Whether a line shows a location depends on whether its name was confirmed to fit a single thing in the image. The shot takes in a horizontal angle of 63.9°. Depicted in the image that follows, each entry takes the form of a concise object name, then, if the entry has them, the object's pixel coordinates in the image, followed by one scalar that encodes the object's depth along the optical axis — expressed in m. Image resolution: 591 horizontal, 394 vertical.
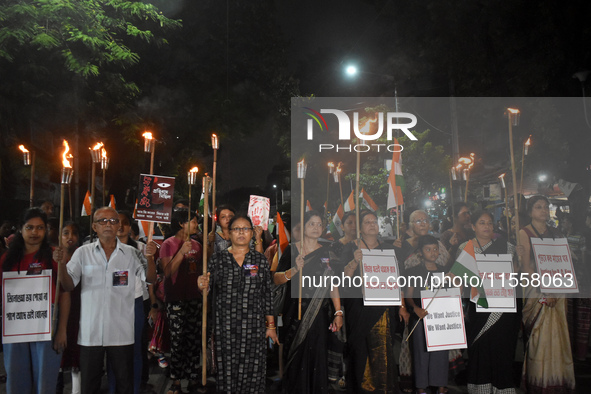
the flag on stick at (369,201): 5.88
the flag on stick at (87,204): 7.25
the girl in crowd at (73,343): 4.37
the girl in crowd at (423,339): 4.44
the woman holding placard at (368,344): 4.33
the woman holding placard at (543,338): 4.41
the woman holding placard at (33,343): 3.75
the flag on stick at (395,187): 5.46
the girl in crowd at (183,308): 4.79
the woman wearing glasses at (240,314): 4.04
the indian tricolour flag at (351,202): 6.74
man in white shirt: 3.71
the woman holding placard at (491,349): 4.35
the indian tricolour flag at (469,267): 4.36
